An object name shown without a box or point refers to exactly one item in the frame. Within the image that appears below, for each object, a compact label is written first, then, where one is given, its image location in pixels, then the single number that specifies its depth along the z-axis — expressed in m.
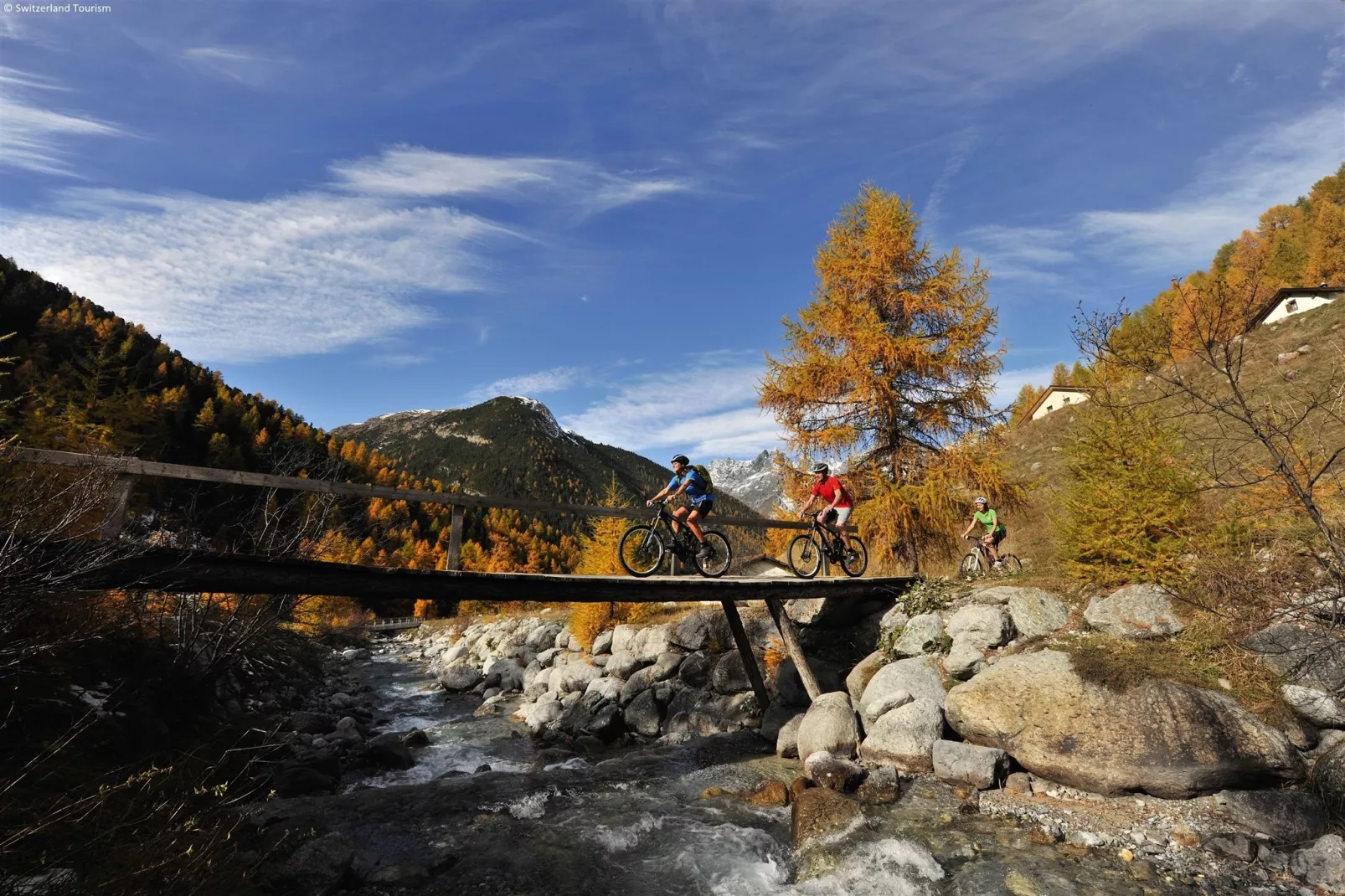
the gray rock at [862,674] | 13.01
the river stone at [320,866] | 6.75
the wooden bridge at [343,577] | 6.39
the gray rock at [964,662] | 11.57
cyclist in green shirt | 15.51
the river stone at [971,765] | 9.20
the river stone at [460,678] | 24.16
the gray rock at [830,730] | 11.03
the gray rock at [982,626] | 11.85
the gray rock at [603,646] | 21.55
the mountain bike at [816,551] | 14.60
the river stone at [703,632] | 17.75
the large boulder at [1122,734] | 7.69
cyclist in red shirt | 14.24
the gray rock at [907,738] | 10.21
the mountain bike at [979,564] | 16.53
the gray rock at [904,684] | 11.46
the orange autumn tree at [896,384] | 16.56
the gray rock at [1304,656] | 8.11
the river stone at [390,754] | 13.28
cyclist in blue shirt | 11.92
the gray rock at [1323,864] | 6.13
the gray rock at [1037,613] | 11.72
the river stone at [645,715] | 15.11
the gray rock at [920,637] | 12.80
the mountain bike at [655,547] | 11.98
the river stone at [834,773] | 9.61
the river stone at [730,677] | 15.72
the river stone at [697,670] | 16.61
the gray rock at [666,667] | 17.06
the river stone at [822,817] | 8.20
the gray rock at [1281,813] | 6.93
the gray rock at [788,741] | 12.14
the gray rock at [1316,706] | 7.78
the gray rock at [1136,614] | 10.18
